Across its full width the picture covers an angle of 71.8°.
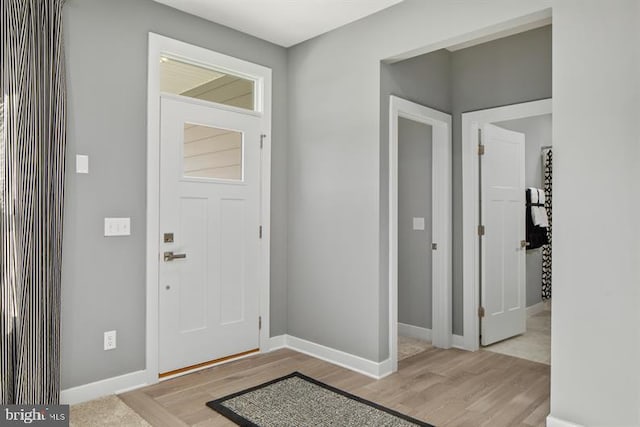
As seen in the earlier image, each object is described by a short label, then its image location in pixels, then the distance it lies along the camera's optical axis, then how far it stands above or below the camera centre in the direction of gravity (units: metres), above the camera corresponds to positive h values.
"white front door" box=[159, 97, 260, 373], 3.26 -0.14
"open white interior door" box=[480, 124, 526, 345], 4.04 -0.18
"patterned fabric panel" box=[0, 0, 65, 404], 2.48 +0.11
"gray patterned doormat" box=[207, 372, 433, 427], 2.58 -1.20
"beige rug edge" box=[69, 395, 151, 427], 2.55 -1.19
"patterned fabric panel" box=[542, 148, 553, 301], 5.81 -0.27
